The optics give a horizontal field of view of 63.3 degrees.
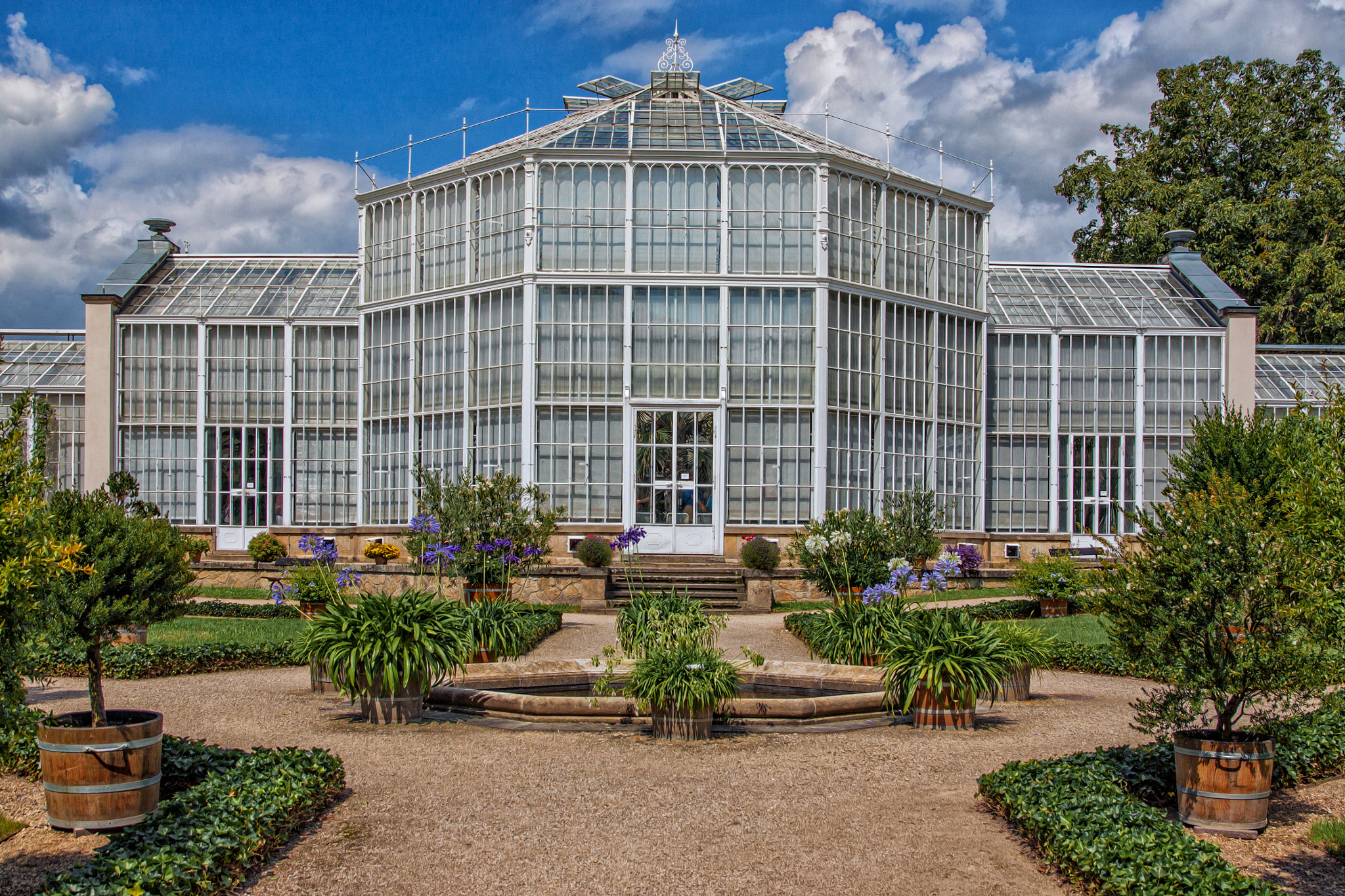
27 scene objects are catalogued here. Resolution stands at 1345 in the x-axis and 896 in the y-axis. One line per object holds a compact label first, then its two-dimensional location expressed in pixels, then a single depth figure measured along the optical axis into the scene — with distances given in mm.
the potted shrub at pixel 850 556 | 15961
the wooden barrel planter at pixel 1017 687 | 10938
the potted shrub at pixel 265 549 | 24109
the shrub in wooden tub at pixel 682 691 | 8891
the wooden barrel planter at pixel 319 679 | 10797
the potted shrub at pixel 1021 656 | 10430
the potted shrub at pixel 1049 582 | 16875
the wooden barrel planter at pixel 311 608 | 15508
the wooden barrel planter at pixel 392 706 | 9477
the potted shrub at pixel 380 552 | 23344
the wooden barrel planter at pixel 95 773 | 6320
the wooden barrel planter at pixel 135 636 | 13766
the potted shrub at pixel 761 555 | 20578
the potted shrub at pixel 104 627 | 6340
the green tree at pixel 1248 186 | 33438
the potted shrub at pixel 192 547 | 9178
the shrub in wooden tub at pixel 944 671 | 9461
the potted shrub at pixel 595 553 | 20531
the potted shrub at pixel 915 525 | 19172
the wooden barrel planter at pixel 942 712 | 9523
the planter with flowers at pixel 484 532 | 16047
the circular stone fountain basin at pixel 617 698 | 9703
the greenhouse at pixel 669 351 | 23297
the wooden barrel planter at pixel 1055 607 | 17953
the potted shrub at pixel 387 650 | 9219
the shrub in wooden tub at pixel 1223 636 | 6516
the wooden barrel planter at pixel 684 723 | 8930
